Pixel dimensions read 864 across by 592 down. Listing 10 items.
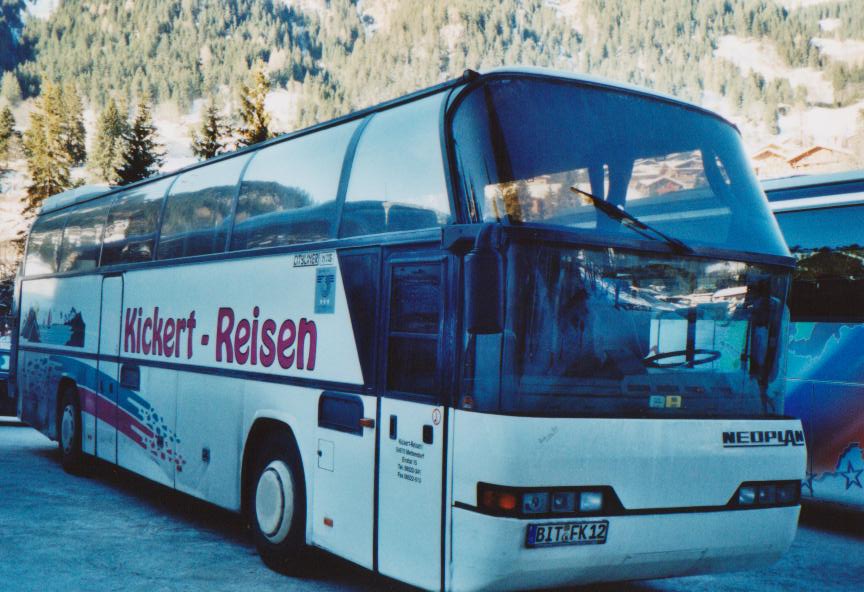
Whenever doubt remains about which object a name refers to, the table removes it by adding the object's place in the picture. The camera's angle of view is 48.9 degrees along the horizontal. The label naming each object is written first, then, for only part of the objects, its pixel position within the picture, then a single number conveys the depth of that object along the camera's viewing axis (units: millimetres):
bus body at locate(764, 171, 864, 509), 8367
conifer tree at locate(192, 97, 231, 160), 61531
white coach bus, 4777
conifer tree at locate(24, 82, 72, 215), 77312
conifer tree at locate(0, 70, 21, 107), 165750
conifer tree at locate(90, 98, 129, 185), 118250
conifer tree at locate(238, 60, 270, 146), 55656
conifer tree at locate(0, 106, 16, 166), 116438
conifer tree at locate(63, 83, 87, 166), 128500
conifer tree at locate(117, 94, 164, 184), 57844
